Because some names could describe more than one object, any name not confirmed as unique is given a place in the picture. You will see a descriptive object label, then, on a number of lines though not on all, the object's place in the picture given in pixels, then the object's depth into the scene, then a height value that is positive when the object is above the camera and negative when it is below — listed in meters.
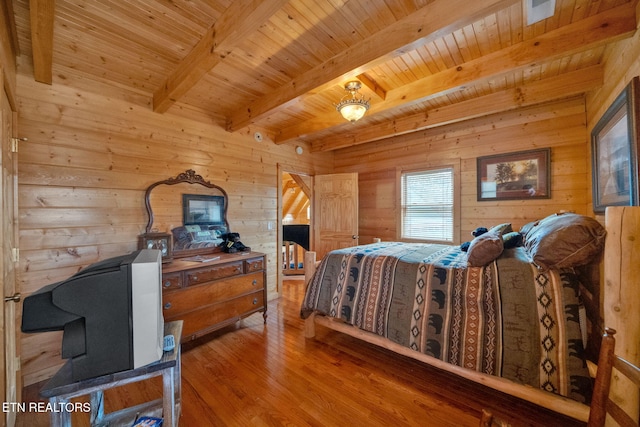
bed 1.33 -0.65
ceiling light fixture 2.36 +1.05
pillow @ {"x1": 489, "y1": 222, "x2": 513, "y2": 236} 2.32 -0.19
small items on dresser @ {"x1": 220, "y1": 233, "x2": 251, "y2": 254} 3.02 -0.40
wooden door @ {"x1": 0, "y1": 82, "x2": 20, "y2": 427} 1.25 -0.24
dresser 2.19 -0.79
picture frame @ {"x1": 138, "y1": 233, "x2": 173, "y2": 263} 2.41 -0.29
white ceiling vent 1.54 +1.33
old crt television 0.93 -0.41
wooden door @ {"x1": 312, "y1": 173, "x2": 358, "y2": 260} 4.31 +0.00
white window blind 3.77 +0.11
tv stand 0.94 -0.73
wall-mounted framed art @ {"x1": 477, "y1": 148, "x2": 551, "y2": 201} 3.01 +0.46
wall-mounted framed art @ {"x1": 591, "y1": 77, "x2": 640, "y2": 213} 1.48 +0.43
